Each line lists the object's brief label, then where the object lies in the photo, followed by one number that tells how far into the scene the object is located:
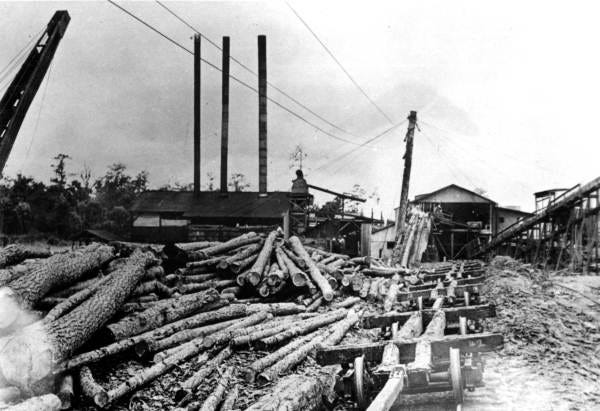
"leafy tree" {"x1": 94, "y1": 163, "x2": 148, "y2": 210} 57.44
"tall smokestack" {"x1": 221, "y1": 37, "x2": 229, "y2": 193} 33.56
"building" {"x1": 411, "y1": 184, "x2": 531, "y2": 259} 34.00
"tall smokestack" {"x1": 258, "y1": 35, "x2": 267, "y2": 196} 30.67
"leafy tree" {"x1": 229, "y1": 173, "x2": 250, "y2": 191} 70.19
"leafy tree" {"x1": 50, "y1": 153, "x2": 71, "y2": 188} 50.38
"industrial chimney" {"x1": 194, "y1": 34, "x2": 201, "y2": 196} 35.05
